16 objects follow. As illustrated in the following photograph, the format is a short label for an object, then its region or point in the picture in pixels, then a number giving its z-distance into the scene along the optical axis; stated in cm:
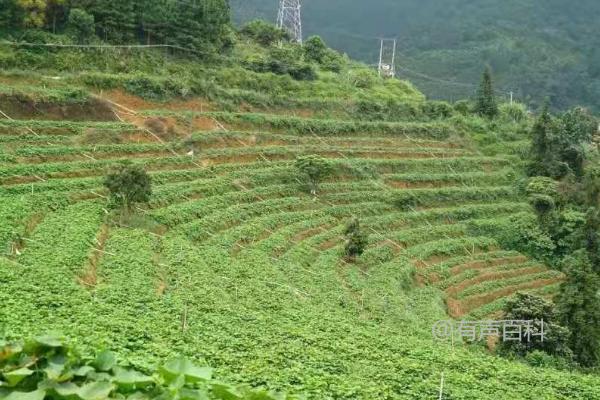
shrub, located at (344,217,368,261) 2125
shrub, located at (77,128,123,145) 2336
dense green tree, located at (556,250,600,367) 1702
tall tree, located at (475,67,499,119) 4491
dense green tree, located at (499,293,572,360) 1647
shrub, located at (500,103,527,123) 4619
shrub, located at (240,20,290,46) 4647
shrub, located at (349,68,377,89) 4309
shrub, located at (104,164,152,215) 1811
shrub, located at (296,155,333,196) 2575
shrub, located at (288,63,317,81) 3853
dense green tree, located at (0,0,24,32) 2816
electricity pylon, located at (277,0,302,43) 5175
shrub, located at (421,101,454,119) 3956
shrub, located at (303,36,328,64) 4538
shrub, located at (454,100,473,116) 4372
